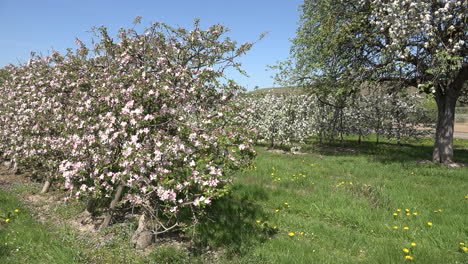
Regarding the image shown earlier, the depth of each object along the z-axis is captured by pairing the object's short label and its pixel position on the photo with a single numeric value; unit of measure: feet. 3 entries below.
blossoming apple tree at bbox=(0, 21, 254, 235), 15.47
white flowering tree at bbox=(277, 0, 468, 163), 35.76
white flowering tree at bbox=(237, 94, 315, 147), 60.44
